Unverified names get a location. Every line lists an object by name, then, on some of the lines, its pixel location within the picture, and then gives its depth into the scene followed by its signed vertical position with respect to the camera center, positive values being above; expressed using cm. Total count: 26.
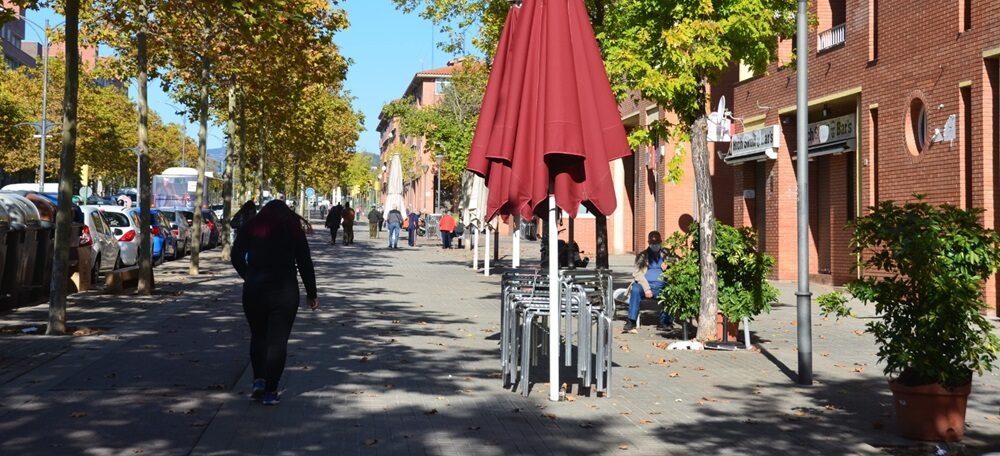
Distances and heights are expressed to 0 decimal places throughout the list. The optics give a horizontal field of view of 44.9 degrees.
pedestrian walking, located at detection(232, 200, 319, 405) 909 -21
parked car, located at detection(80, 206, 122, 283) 2231 +18
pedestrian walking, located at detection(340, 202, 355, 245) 5122 +131
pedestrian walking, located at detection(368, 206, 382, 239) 6031 +161
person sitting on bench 1512 -22
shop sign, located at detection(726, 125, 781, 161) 2591 +253
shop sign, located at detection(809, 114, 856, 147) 2319 +252
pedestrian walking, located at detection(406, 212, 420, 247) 5145 +111
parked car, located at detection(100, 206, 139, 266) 2677 +49
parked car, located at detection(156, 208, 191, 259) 3666 +73
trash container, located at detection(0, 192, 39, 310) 1736 +2
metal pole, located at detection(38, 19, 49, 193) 5113 +639
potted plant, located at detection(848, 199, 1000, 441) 773 -36
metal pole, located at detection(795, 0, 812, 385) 1030 +50
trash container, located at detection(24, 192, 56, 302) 1862 -8
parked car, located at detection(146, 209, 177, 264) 3200 +42
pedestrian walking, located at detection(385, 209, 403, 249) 4688 +114
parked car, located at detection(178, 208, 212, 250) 4297 +76
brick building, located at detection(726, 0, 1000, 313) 1753 +239
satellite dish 2577 +285
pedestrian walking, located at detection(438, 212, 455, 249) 4675 +107
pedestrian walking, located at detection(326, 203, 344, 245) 5238 +143
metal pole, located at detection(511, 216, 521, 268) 2459 +15
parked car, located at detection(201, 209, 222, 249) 4650 +101
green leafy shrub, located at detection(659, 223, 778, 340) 1296 -26
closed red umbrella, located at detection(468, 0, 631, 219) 954 +106
